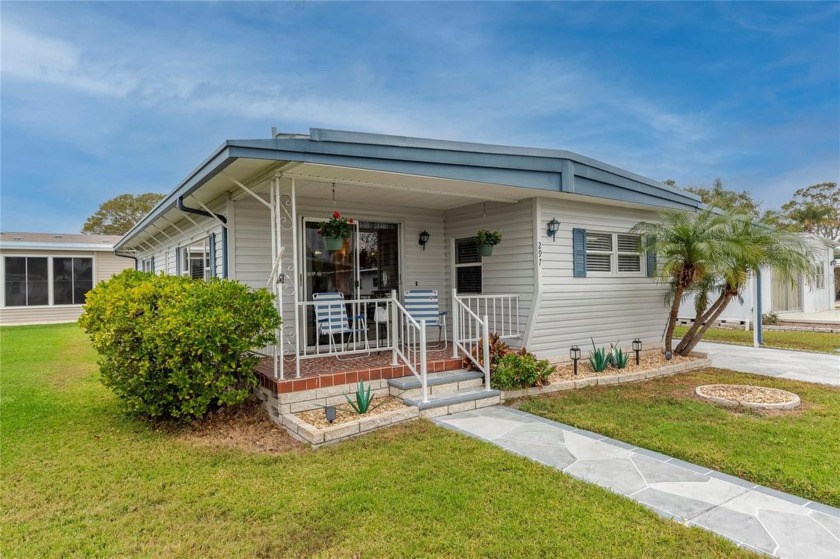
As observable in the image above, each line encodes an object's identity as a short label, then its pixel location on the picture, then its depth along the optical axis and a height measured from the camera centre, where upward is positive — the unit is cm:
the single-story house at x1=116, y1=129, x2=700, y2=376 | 524 +83
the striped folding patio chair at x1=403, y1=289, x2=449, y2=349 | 681 -36
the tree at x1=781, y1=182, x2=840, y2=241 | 3052 +440
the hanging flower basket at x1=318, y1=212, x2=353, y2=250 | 554 +62
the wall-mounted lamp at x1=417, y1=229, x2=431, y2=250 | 778 +73
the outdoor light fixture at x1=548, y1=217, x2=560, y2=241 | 688 +77
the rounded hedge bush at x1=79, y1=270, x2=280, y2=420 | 436 -56
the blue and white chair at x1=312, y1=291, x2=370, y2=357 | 595 -49
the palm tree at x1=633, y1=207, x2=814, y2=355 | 700 +39
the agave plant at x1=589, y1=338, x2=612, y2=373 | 676 -123
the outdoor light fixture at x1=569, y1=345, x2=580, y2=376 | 647 -108
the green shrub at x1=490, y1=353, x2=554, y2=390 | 575 -120
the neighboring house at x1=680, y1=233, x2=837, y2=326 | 1315 -80
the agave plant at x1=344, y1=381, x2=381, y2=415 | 475 -125
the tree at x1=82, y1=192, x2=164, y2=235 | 3406 +539
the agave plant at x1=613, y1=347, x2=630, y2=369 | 695 -125
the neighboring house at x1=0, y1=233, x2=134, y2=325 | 1680 +50
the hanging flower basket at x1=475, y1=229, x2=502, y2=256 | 693 +60
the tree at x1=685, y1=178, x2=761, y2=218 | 2941 +513
